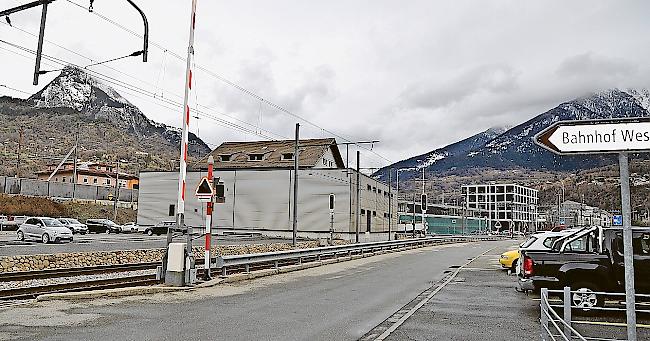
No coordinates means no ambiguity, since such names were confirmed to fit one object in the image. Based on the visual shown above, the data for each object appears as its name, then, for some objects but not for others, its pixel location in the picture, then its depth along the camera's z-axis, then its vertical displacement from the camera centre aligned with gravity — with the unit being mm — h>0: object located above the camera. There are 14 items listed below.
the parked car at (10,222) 57219 -5
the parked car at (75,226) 55125 -235
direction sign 4656 +760
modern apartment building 155600 +8804
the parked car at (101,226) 63719 -243
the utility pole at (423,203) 55781 +2473
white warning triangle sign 18031 +1023
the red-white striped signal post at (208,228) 18609 -56
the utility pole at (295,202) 34412 +1444
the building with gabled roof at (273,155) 71500 +8872
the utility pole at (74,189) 75931 +4164
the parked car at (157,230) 65312 -524
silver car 39750 -517
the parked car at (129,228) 69988 -396
